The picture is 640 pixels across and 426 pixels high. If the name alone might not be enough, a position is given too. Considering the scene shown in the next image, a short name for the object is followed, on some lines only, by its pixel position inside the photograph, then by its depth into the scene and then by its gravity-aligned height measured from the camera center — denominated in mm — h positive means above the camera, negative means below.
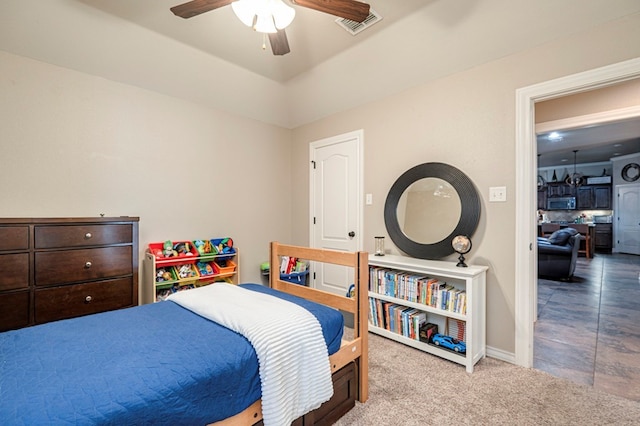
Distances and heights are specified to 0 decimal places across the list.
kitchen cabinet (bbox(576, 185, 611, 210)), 8695 +466
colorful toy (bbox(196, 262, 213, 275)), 3080 -612
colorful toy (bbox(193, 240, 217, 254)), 3182 -391
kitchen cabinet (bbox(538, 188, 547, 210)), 9839 +451
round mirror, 2547 +26
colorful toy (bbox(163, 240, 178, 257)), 2926 -396
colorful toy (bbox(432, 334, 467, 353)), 2270 -1045
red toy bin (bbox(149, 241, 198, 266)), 2812 -451
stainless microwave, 9294 +303
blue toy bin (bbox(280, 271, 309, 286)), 3686 -845
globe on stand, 2436 -284
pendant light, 8539 +970
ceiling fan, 1636 +1168
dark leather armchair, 4945 -733
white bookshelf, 2186 -775
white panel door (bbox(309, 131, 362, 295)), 3490 +121
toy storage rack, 2797 -627
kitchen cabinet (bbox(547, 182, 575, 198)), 9383 +735
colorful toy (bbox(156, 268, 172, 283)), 2820 -629
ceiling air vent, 2375 +1584
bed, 861 -554
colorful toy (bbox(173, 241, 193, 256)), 3025 -392
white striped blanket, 1182 -605
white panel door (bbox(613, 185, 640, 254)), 7863 -203
